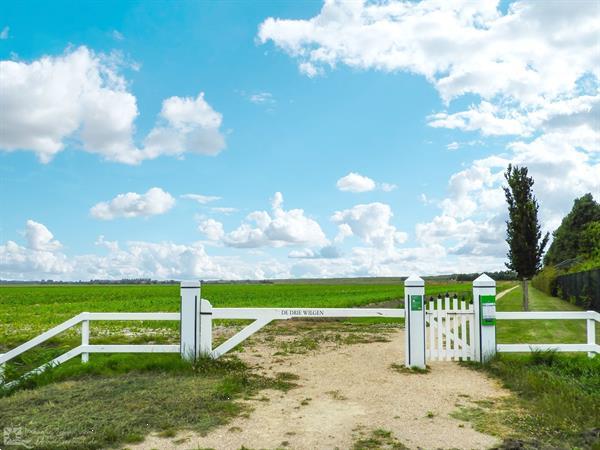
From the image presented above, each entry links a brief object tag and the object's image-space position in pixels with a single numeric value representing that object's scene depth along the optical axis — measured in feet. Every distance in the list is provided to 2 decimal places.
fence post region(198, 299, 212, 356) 32.45
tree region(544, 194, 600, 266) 240.73
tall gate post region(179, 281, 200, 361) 32.32
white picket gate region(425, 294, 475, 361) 34.02
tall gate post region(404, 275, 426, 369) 32.81
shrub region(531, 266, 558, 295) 142.82
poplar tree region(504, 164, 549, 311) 78.59
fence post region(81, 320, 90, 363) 32.36
